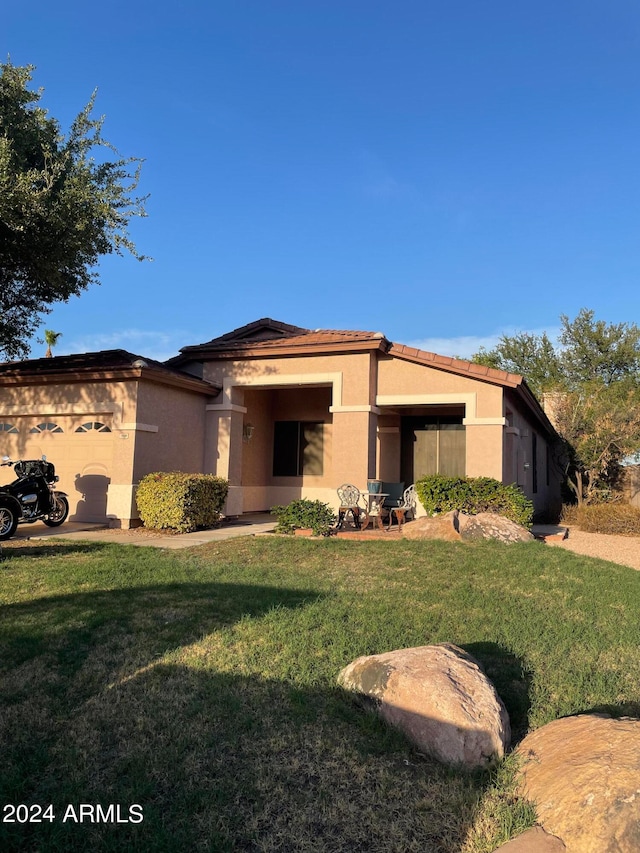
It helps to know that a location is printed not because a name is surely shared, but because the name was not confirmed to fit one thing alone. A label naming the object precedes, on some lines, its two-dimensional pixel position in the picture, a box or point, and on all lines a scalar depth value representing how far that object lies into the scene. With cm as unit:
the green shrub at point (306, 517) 1082
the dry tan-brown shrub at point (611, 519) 1367
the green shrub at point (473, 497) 1122
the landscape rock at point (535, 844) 244
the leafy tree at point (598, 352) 3147
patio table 1181
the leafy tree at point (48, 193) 912
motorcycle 1019
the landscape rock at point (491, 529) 998
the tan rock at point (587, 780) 239
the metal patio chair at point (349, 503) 1152
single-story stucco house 1230
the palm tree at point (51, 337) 2588
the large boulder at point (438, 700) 319
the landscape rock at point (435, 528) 1005
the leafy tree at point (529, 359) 3306
